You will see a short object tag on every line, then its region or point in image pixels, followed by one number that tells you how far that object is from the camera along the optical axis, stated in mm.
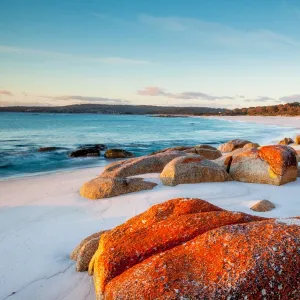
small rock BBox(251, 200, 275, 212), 6512
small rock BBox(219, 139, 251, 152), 18875
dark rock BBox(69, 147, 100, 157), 19672
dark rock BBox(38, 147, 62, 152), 22141
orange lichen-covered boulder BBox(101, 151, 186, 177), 10727
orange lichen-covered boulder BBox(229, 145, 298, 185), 8867
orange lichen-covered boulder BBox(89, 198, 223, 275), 3934
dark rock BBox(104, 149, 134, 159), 18672
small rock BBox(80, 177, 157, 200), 8258
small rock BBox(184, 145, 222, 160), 15039
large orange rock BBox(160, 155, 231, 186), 8945
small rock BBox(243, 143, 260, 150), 17048
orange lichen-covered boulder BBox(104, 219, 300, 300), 2629
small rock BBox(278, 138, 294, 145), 22500
